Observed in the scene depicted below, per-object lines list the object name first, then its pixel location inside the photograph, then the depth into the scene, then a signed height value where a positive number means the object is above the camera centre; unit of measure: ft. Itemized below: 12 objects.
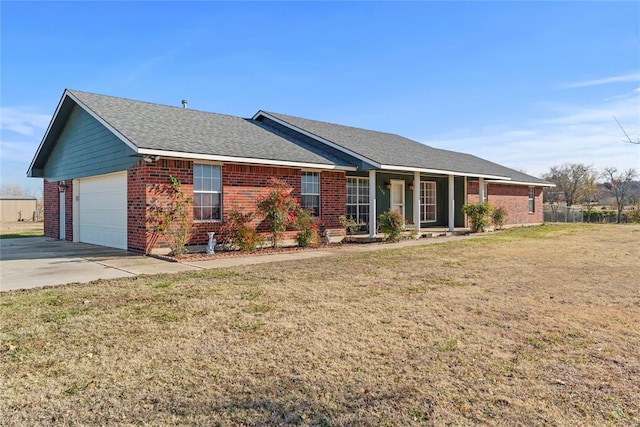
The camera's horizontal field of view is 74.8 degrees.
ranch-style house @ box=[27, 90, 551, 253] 38.96 +4.97
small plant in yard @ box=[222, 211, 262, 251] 39.75 -1.99
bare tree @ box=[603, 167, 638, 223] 133.47 +10.46
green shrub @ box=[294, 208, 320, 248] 44.52 -1.93
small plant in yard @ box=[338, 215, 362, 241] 51.39 -1.60
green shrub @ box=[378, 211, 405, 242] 51.31 -1.61
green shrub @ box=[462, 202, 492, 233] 66.04 -0.20
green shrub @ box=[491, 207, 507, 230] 72.54 -0.75
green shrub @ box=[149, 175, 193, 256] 37.19 -0.26
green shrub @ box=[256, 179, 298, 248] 42.32 +0.40
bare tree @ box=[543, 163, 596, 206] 159.57 +12.31
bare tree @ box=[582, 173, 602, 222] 156.56 +7.78
